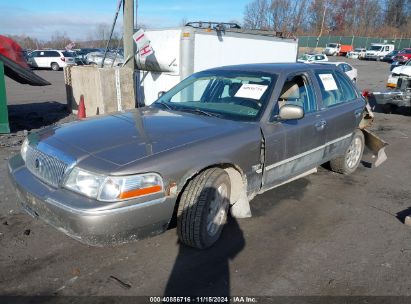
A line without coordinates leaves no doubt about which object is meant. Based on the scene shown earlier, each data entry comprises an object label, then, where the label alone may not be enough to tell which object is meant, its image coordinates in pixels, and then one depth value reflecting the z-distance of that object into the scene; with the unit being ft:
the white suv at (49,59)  101.04
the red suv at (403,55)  132.69
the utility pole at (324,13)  212.76
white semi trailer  28.76
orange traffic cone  28.92
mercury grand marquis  9.43
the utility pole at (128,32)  29.76
